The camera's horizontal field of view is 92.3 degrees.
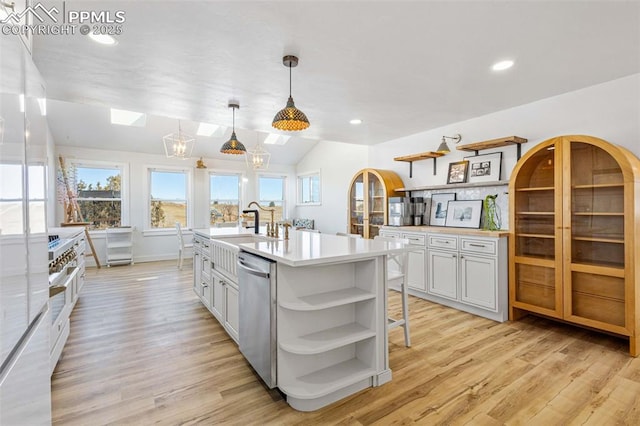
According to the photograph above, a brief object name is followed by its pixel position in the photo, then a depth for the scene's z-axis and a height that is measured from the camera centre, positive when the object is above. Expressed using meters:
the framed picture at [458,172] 4.16 +0.56
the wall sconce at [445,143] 4.14 +0.94
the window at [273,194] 8.53 +0.54
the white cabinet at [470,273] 3.35 -0.71
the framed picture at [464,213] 3.99 -0.01
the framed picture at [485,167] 3.83 +0.58
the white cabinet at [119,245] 6.46 -0.67
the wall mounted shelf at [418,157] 4.38 +0.83
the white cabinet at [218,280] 2.73 -0.69
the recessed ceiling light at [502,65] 2.59 +1.26
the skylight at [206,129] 6.67 +1.84
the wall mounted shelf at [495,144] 3.46 +0.81
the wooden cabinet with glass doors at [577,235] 2.63 -0.22
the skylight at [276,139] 7.51 +1.82
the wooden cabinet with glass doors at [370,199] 4.98 +0.24
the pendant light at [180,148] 4.48 +0.96
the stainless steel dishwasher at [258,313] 2.00 -0.71
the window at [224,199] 7.79 +0.37
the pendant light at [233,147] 3.63 +0.79
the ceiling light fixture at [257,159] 5.36 +0.96
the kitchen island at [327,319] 1.95 -0.76
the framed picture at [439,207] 4.40 +0.07
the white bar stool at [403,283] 2.73 -0.64
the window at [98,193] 6.47 +0.44
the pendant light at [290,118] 2.38 +0.74
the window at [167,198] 7.13 +0.37
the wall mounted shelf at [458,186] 3.65 +0.35
